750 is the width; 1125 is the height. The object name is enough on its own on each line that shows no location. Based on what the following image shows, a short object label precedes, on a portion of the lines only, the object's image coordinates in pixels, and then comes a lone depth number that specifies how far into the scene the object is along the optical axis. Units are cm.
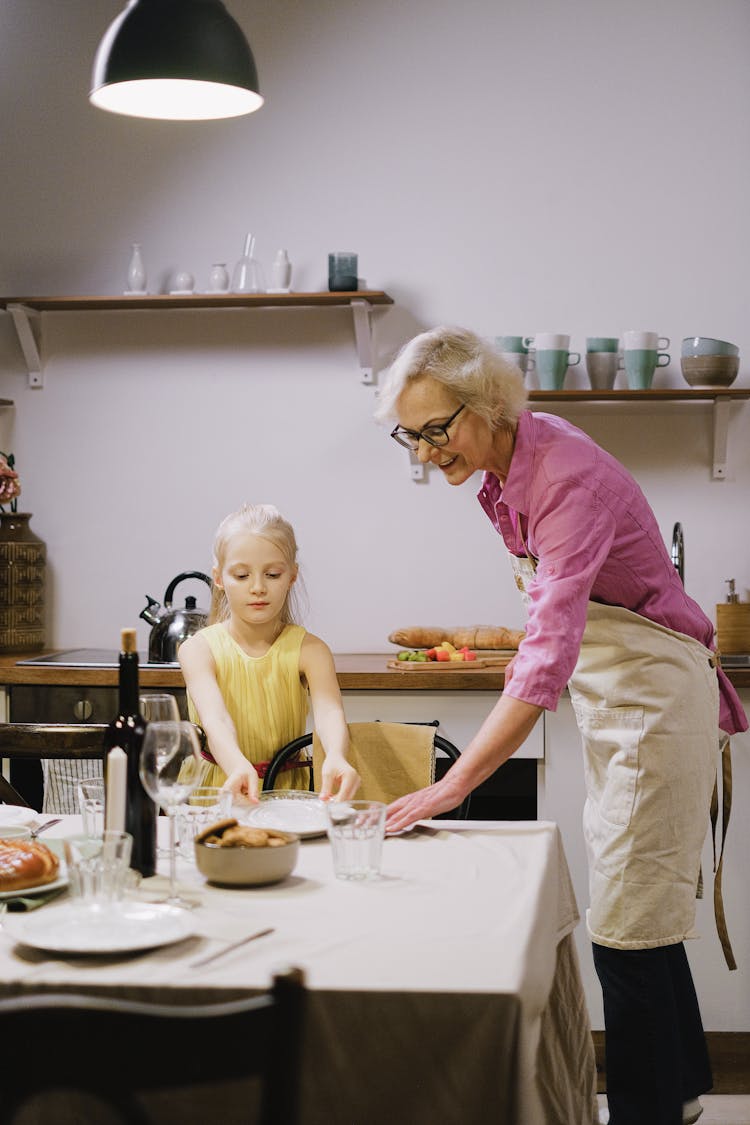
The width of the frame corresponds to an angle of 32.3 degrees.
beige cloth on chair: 225
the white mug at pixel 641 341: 324
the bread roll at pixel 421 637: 327
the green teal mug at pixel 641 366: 325
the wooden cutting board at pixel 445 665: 303
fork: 179
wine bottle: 158
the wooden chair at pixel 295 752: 226
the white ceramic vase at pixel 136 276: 345
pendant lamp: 186
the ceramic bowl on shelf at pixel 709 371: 322
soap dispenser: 325
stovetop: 317
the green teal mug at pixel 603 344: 327
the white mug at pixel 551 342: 325
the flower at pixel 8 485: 333
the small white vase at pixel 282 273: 336
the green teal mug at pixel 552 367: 326
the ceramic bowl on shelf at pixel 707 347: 322
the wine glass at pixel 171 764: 147
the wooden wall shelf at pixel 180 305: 334
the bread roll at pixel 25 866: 146
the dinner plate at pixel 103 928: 125
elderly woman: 198
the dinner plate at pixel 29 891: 145
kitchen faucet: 318
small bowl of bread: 150
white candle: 156
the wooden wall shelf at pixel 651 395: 323
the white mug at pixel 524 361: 327
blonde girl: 233
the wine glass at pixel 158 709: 159
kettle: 317
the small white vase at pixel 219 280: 339
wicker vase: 348
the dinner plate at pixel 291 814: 178
